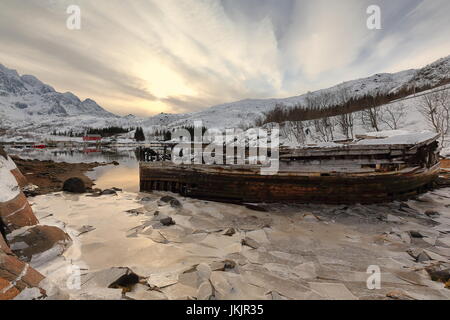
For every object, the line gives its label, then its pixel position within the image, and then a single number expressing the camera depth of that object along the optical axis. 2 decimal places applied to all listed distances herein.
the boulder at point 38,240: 3.29
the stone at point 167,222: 5.20
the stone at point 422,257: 3.62
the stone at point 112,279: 2.75
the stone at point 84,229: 4.58
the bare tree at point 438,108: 23.11
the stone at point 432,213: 5.88
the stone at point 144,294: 2.59
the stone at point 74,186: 8.48
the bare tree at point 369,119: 29.38
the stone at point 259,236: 4.47
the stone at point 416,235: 4.58
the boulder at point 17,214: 3.62
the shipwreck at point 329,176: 6.55
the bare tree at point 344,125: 31.02
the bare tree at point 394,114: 29.33
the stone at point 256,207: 6.54
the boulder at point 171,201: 6.76
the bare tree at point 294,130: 36.81
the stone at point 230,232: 4.73
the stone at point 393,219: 5.55
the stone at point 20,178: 6.64
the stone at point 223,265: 3.30
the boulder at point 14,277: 2.12
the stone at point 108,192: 8.31
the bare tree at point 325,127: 33.78
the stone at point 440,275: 3.06
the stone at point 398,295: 2.69
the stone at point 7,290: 2.06
